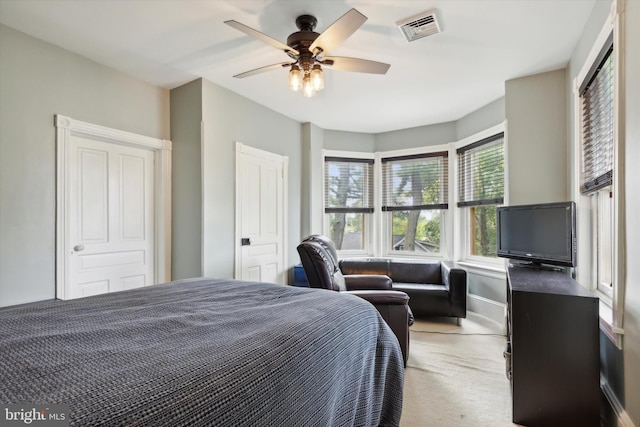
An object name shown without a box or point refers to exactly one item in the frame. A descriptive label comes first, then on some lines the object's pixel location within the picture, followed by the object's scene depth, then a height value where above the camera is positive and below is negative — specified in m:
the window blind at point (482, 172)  3.81 +0.58
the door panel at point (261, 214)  3.69 +0.04
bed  0.70 -0.40
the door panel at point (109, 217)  2.77 +0.01
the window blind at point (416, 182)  4.65 +0.55
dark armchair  2.47 -0.60
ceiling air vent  2.19 +1.38
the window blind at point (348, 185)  5.01 +0.52
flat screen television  2.29 -0.13
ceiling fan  2.04 +1.11
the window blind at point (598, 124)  1.94 +0.65
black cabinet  1.71 -0.77
